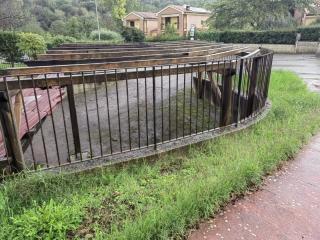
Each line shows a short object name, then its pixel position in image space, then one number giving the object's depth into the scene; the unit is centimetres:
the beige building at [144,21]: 4228
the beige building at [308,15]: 2669
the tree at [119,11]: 4531
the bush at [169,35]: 2913
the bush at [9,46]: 1755
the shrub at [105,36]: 3306
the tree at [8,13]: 1863
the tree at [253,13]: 2430
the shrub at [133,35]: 2872
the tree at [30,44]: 1605
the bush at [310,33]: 2139
